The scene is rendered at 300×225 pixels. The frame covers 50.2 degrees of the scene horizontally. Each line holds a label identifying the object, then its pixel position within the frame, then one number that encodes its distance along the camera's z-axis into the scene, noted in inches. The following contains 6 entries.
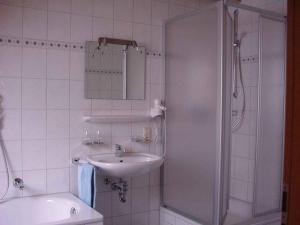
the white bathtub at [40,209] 88.7
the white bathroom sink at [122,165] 93.4
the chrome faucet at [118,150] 108.7
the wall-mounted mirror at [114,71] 107.0
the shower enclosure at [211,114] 93.1
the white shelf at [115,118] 105.3
